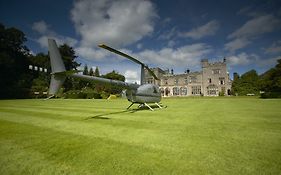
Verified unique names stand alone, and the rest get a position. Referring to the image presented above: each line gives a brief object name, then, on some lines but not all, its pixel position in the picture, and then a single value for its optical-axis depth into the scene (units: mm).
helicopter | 8328
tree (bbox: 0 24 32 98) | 45406
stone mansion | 63031
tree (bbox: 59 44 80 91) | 65062
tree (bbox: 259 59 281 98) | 35156
